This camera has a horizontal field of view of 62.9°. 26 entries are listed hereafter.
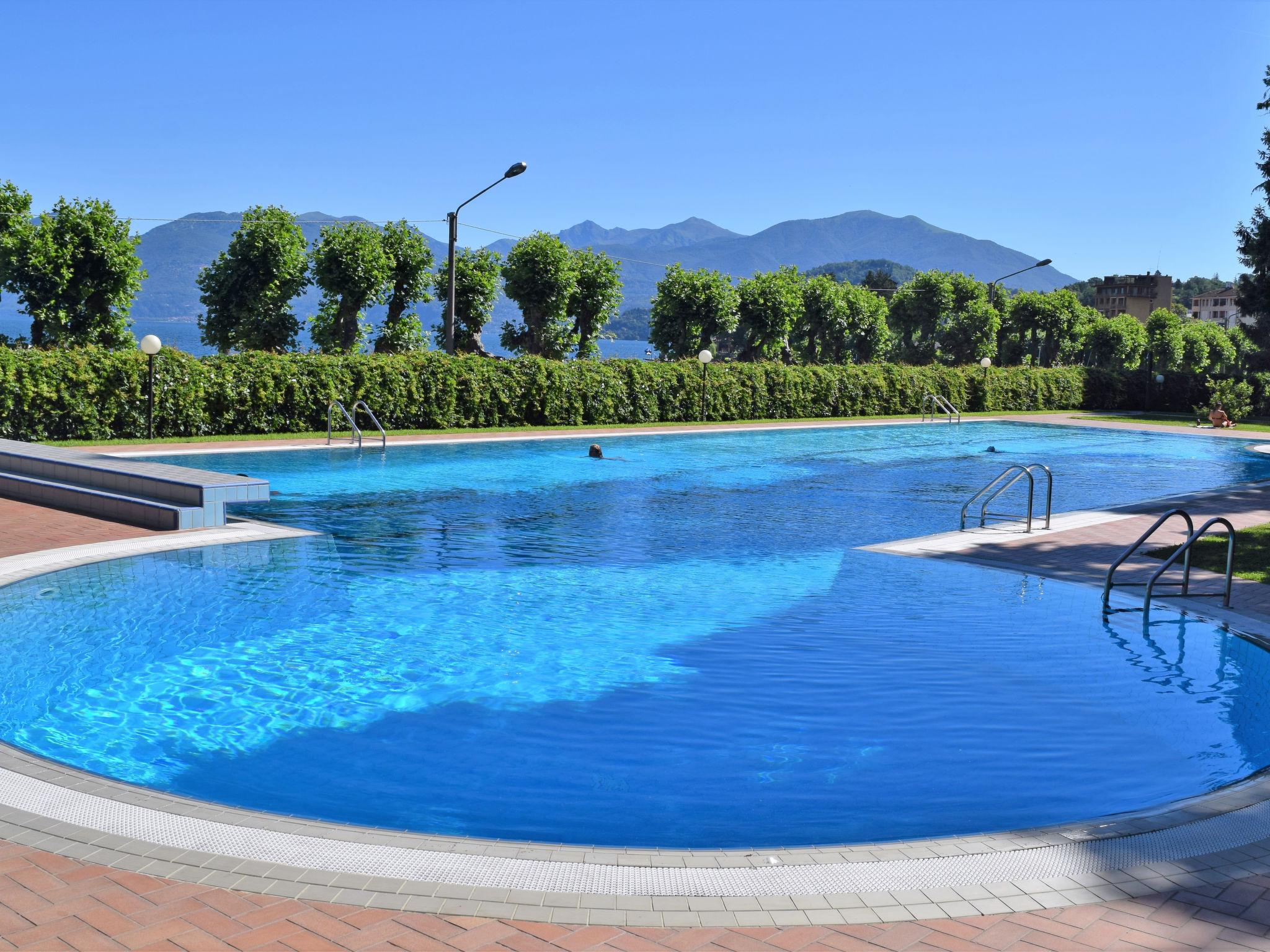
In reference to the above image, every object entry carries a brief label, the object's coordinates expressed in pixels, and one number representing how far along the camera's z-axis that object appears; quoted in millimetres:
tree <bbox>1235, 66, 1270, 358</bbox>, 31891
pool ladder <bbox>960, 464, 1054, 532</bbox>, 13708
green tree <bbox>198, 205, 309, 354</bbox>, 40312
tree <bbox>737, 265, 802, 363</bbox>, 51156
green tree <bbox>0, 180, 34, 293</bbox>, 32438
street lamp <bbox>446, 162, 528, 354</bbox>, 28703
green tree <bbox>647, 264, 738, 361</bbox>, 48469
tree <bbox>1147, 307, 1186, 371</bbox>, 87312
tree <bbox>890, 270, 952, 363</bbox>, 66688
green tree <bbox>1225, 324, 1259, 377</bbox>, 74250
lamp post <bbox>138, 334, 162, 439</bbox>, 22312
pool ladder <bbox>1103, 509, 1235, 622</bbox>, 9453
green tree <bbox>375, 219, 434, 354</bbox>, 40250
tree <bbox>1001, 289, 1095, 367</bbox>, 68500
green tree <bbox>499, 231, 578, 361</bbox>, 42125
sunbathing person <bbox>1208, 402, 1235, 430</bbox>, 38750
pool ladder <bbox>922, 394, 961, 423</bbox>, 43750
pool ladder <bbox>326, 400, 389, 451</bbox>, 24109
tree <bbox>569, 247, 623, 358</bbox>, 44562
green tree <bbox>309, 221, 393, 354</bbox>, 38156
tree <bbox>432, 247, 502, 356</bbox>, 42469
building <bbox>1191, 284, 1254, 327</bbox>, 189125
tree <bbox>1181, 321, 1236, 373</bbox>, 94938
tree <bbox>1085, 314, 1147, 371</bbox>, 79062
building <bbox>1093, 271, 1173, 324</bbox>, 172750
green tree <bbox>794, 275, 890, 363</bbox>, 58344
